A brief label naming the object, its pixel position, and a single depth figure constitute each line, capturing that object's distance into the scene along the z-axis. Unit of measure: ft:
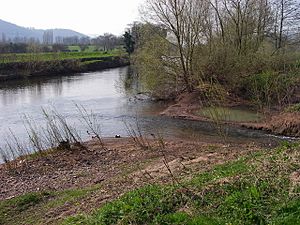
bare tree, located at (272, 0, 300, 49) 84.75
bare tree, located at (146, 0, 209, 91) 73.93
